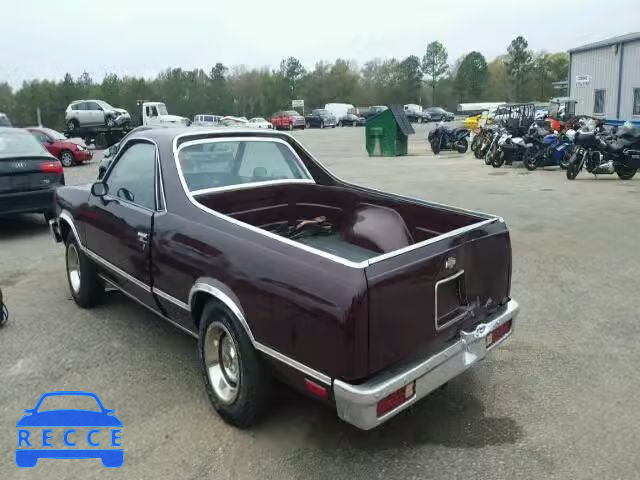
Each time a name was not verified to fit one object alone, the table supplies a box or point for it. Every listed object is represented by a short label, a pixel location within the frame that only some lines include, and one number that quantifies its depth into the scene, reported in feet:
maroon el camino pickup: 9.20
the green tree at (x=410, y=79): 298.35
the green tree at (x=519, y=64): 271.90
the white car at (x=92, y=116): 102.01
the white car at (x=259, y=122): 157.17
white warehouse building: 93.81
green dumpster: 73.41
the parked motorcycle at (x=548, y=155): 54.39
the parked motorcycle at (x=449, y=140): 76.89
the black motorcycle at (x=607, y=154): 45.85
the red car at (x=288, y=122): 172.96
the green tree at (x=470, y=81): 294.87
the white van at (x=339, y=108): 207.00
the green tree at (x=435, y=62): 325.01
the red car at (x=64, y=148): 65.87
